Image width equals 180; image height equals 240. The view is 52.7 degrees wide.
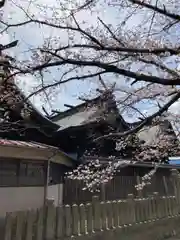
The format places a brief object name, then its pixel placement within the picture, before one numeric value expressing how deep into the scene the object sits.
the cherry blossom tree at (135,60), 3.15
